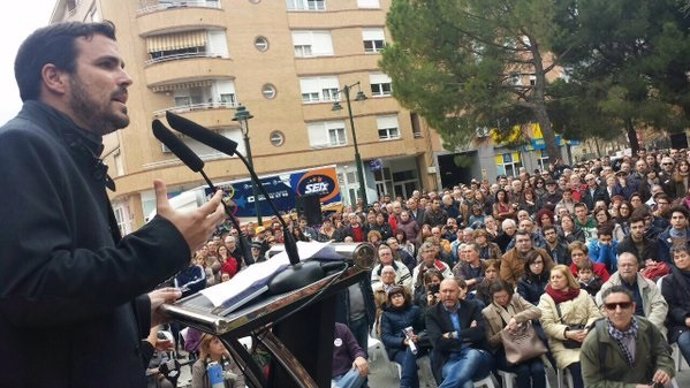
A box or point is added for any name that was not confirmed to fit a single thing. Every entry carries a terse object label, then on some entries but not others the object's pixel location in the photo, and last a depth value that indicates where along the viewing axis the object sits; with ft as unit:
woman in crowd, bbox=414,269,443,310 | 22.04
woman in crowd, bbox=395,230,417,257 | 36.26
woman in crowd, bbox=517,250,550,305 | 21.66
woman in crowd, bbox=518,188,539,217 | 40.44
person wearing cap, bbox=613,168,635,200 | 37.44
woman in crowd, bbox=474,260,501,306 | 21.91
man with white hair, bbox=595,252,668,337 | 18.98
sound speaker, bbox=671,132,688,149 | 69.15
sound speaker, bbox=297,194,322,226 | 54.75
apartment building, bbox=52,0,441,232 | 93.25
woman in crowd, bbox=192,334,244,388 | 16.93
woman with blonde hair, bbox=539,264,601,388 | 18.37
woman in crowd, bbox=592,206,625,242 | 27.24
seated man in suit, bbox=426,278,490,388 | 18.58
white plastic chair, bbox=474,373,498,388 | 18.71
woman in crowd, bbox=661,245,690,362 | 18.42
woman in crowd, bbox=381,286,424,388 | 20.51
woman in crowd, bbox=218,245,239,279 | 36.76
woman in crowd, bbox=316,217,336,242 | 46.48
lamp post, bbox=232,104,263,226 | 53.62
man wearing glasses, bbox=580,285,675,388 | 15.25
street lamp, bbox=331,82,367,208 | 75.56
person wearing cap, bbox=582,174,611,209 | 38.68
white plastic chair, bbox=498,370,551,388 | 19.04
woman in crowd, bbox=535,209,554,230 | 30.53
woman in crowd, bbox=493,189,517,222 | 36.03
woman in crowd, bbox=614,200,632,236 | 28.93
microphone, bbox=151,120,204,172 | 5.51
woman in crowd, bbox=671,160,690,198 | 37.14
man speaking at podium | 3.78
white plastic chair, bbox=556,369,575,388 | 18.37
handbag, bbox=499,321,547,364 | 18.65
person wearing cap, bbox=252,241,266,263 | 19.83
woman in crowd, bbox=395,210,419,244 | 41.97
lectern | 4.54
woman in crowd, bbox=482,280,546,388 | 18.66
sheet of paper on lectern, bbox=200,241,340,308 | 4.76
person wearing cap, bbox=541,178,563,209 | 40.30
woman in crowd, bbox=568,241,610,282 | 22.61
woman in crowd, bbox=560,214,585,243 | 28.71
